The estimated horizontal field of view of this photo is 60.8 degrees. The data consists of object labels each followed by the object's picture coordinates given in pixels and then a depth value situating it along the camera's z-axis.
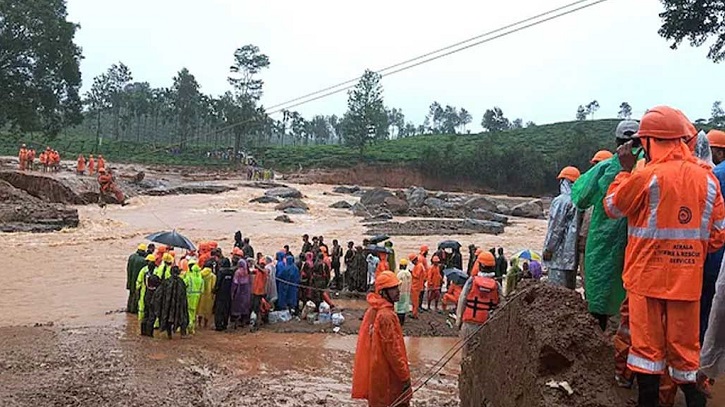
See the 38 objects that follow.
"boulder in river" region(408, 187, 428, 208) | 41.50
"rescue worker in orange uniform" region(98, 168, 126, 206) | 33.22
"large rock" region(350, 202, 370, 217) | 36.91
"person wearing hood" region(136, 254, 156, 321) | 11.30
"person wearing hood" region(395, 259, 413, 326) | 12.67
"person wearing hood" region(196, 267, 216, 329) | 12.13
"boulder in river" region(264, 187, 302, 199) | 42.37
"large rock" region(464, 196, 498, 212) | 41.34
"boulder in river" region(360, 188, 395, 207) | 40.03
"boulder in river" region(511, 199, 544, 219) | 42.72
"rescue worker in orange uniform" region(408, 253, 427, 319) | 13.87
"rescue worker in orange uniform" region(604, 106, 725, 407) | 3.13
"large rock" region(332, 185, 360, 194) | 52.81
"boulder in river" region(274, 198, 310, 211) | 37.59
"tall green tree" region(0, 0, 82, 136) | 34.88
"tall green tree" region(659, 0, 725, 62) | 20.44
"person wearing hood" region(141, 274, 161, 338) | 11.13
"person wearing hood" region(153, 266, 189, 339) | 11.09
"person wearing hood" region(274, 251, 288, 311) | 12.97
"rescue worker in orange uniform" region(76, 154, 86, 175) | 37.81
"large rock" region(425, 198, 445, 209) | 40.99
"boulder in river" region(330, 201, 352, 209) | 40.22
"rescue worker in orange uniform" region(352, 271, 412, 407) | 5.29
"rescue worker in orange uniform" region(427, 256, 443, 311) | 14.34
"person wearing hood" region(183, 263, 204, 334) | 11.55
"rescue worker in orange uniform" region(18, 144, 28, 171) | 36.31
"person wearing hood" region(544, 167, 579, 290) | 5.37
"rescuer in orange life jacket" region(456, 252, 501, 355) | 7.11
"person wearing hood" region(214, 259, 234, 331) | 11.93
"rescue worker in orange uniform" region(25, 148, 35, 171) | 36.63
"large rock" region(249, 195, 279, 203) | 40.16
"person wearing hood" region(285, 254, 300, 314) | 13.06
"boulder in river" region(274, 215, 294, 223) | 32.71
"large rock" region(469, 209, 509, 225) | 36.62
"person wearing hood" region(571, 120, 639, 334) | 3.96
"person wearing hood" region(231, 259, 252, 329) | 11.98
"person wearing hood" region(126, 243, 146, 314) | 12.72
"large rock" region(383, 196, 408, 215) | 39.03
